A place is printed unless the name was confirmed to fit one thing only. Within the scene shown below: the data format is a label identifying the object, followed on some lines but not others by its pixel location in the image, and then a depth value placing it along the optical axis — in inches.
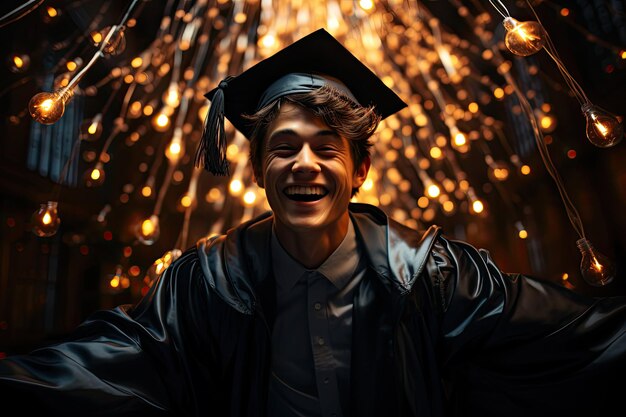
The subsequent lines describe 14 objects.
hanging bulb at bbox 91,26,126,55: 59.8
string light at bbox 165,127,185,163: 99.1
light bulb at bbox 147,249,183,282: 74.7
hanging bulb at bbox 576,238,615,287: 52.9
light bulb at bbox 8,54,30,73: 69.6
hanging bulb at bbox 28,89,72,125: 51.5
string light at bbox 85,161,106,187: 69.8
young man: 48.0
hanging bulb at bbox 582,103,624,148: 50.8
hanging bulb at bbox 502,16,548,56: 51.1
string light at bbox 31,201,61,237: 62.6
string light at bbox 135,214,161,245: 86.3
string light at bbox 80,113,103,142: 73.7
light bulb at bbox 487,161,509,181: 100.1
